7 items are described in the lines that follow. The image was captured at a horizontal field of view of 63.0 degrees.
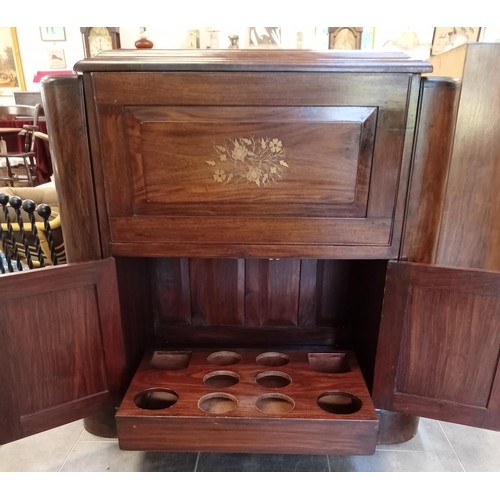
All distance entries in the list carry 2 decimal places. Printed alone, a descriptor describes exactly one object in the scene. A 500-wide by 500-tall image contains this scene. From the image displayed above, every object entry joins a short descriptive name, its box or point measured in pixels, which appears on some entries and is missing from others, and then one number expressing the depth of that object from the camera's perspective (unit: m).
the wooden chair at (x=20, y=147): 3.28
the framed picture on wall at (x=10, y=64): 4.64
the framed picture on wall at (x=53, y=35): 4.64
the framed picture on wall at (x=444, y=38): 3.74
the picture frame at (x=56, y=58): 4.69
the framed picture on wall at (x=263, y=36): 3.96
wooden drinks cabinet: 0.75
